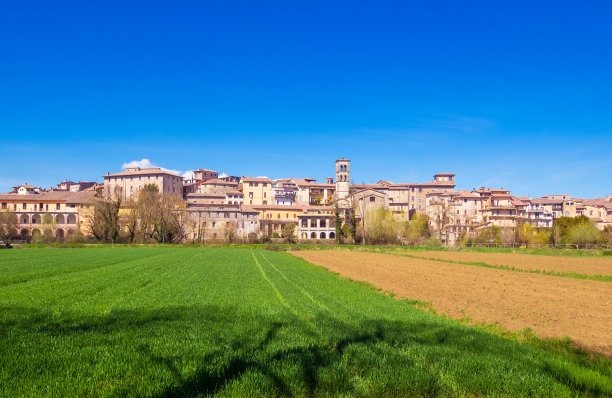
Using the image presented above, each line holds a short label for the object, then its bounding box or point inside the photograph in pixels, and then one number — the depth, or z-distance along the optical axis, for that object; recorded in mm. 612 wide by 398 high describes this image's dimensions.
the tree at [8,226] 88519
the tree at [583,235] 96375
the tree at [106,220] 87875
